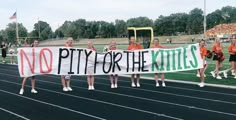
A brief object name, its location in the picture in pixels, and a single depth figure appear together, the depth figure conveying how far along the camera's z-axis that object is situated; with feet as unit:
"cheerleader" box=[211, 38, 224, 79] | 31.29
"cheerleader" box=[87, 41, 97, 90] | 26.96
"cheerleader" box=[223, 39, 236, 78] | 31.22
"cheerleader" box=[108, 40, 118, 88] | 27.69
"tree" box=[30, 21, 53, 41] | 249.37
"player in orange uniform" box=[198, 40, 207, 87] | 27.29
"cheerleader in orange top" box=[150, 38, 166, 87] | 28.02
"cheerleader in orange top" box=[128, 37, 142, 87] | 28.25
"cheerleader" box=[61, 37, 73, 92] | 26.20
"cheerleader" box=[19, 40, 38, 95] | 25.43
